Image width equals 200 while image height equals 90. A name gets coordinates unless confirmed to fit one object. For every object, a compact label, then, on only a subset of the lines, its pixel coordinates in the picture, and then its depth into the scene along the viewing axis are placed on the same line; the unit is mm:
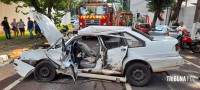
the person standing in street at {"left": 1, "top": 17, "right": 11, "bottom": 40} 16891
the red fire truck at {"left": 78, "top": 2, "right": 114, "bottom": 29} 17078
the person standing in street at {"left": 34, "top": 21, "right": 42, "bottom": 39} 17855
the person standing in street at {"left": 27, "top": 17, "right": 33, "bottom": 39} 17717
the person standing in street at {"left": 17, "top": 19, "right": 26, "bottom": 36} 18894
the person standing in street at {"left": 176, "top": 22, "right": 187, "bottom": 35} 13752
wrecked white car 6238
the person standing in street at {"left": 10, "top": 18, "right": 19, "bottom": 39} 18938
